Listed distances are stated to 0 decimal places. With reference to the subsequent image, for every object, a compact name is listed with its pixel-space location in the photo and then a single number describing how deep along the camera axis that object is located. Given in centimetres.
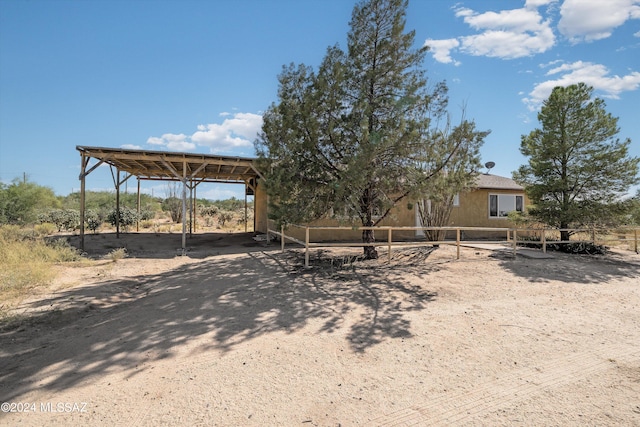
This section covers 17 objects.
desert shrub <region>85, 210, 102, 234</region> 1842
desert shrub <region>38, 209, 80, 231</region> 1951
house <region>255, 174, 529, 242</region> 1580
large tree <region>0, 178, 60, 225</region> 1783
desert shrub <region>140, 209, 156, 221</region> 2498
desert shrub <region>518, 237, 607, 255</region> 1259
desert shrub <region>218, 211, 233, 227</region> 2729
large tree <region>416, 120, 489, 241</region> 816
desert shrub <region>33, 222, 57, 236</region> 1670
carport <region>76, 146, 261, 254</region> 1216
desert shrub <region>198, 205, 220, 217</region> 3189
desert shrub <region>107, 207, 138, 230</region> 2084
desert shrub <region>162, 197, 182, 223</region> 2803
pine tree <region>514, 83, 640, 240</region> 1155
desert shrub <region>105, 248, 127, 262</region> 1022
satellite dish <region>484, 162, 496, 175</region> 1709
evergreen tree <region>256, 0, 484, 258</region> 758
